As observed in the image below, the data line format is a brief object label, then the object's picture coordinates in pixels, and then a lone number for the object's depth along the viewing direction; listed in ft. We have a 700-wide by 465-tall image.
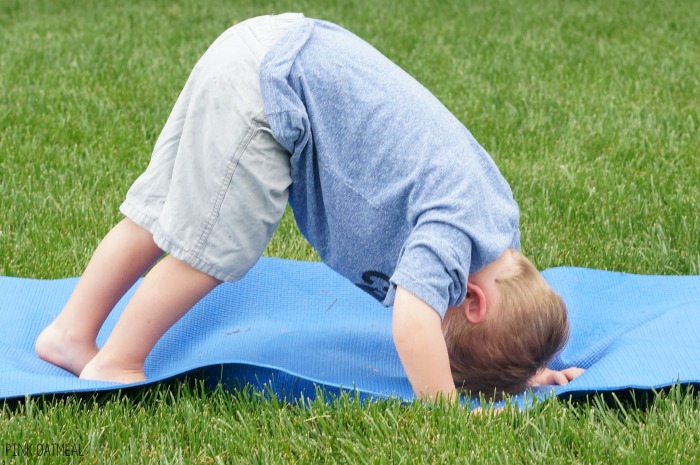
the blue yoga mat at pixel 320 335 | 14.56
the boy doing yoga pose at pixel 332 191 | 14.40
